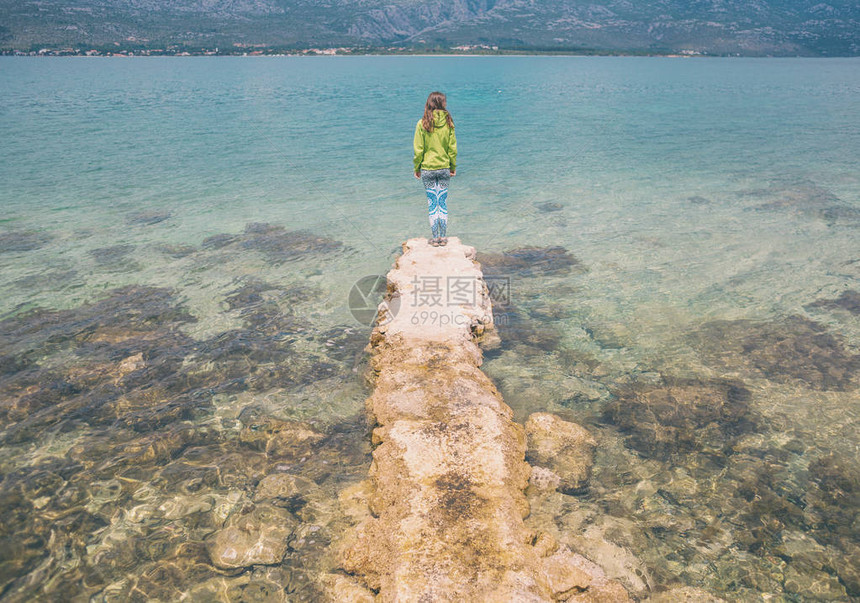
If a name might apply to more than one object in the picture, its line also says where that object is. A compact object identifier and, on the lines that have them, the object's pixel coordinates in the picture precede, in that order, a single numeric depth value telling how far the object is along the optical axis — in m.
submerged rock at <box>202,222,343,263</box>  13.12
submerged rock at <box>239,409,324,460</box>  6.15
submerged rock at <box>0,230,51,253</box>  13.23
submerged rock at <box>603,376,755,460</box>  6.37
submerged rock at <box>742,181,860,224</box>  15.88
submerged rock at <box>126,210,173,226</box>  15.60
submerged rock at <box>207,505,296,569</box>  4.60
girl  8.80
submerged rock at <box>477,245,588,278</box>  11.98
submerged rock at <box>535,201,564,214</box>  16.77
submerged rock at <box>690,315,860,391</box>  7.76
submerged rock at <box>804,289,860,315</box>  9.86
